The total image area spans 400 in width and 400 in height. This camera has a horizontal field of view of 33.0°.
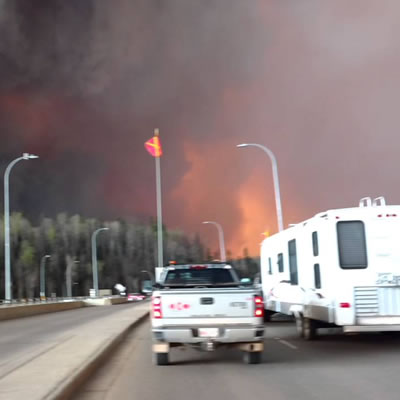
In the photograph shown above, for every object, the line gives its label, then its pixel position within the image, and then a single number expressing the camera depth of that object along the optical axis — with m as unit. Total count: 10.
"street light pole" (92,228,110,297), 84.28
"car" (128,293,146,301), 99.25
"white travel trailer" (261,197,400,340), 13.57
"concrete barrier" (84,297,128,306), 68.85
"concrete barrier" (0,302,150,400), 8.71
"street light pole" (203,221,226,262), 62.50
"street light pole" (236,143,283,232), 30.86
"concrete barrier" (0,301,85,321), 33.82
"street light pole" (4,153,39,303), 41.12
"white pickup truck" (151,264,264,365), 11.94
